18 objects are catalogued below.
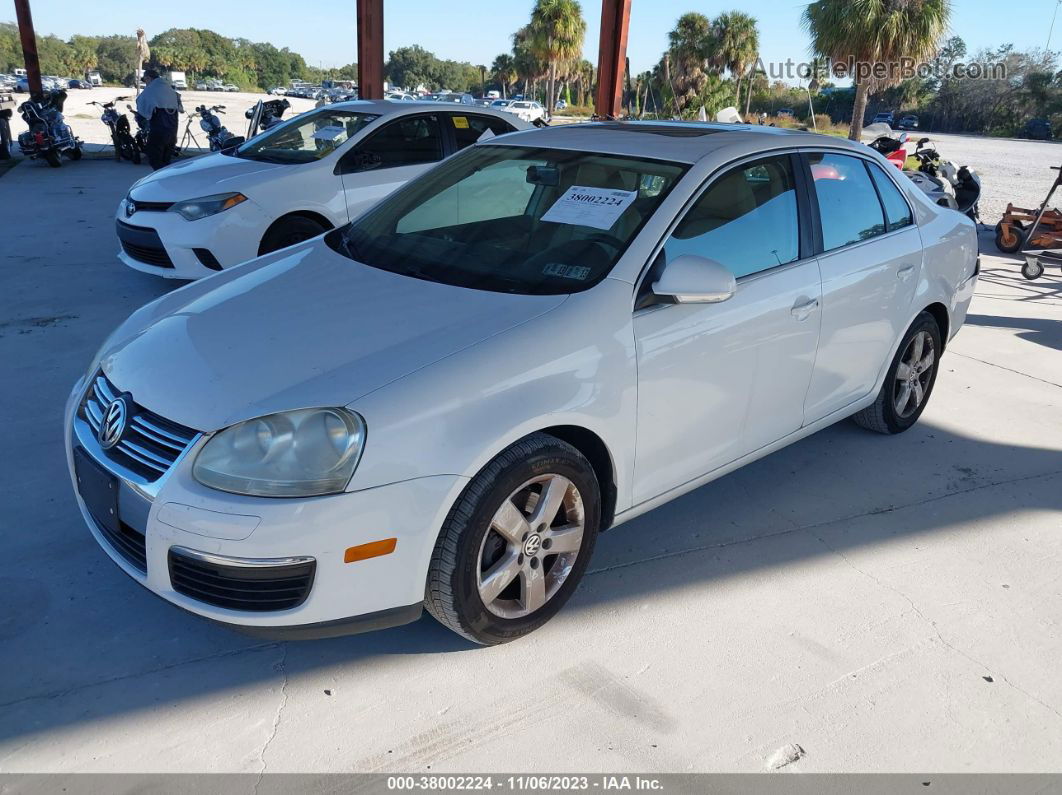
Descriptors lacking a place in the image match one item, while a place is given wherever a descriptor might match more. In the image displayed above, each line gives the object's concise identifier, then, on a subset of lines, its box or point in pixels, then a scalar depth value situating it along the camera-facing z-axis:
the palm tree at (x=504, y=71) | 86.36
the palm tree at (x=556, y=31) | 49.25
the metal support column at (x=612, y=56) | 13.35
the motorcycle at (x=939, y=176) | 9.26
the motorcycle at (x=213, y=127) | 14.58
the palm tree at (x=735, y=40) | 39.19
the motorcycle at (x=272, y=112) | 13.88
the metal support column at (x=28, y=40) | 15.52
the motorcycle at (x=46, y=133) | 13.62
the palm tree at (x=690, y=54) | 39.75
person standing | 11.66
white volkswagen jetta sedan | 2.24
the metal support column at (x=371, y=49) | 13.45
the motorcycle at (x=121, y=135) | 14.91
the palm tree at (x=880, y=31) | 19.95
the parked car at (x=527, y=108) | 43.82
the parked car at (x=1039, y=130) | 49.41
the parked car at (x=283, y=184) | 6.00
